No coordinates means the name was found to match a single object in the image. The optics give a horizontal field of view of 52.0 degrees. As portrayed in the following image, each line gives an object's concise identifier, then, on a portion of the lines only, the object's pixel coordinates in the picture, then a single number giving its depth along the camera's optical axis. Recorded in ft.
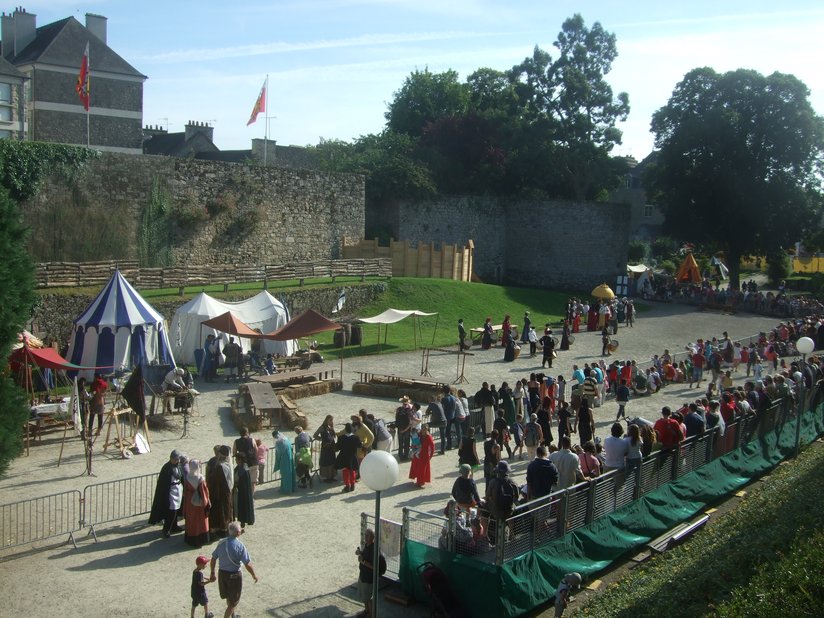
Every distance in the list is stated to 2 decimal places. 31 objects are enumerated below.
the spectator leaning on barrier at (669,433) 38.40
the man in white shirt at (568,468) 33.50
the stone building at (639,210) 219.20
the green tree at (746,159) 118.01
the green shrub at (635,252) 169.27
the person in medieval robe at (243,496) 33.53
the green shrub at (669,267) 157.07
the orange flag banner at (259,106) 103.14
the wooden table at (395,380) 58.54
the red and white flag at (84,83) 84.43
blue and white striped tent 57.77
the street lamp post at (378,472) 23.71
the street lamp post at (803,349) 50.06
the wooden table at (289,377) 57.52
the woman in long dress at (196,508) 31.99
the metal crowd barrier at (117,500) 34.65
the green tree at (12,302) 29.53
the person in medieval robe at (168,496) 32.91
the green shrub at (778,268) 142.61
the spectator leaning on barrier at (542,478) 31.89
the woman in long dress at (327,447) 40.04
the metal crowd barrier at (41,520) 32.14
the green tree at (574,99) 121.90
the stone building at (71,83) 108.06
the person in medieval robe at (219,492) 33.04
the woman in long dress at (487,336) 79.92
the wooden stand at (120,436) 43.68
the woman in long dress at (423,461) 39.60
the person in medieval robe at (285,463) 38.55
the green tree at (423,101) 154.30
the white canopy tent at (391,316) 71.56
